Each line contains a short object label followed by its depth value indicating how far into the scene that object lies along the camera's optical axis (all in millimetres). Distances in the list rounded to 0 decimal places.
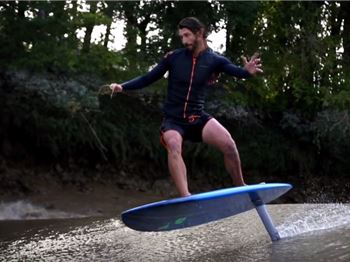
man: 5586
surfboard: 5282
